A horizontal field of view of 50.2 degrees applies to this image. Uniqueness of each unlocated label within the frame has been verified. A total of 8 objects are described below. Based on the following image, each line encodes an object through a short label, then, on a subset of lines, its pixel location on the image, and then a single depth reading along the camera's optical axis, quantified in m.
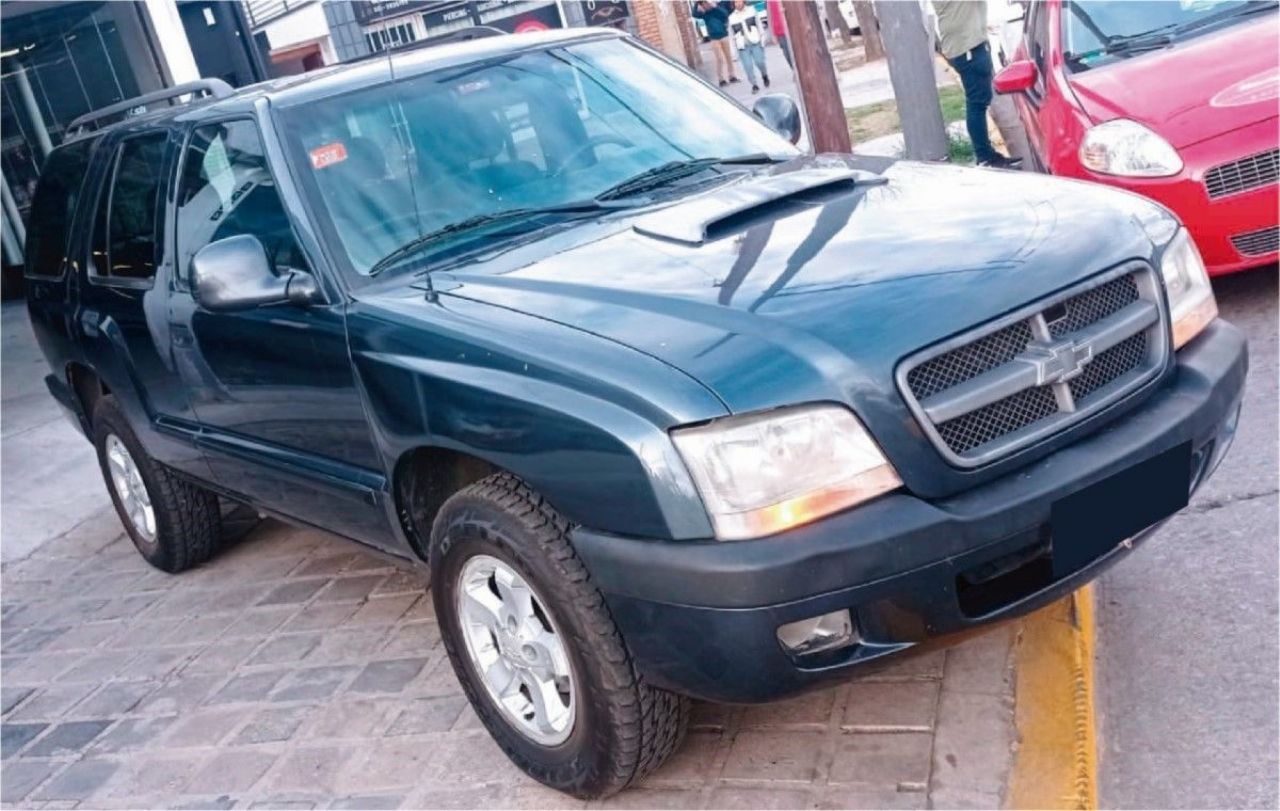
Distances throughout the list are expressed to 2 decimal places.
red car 5.50
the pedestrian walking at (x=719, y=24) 20.70
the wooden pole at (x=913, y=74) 8.41
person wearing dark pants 9.39
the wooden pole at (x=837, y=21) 25.92
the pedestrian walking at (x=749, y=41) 20.23
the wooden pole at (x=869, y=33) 20.44
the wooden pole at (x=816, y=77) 8.16
